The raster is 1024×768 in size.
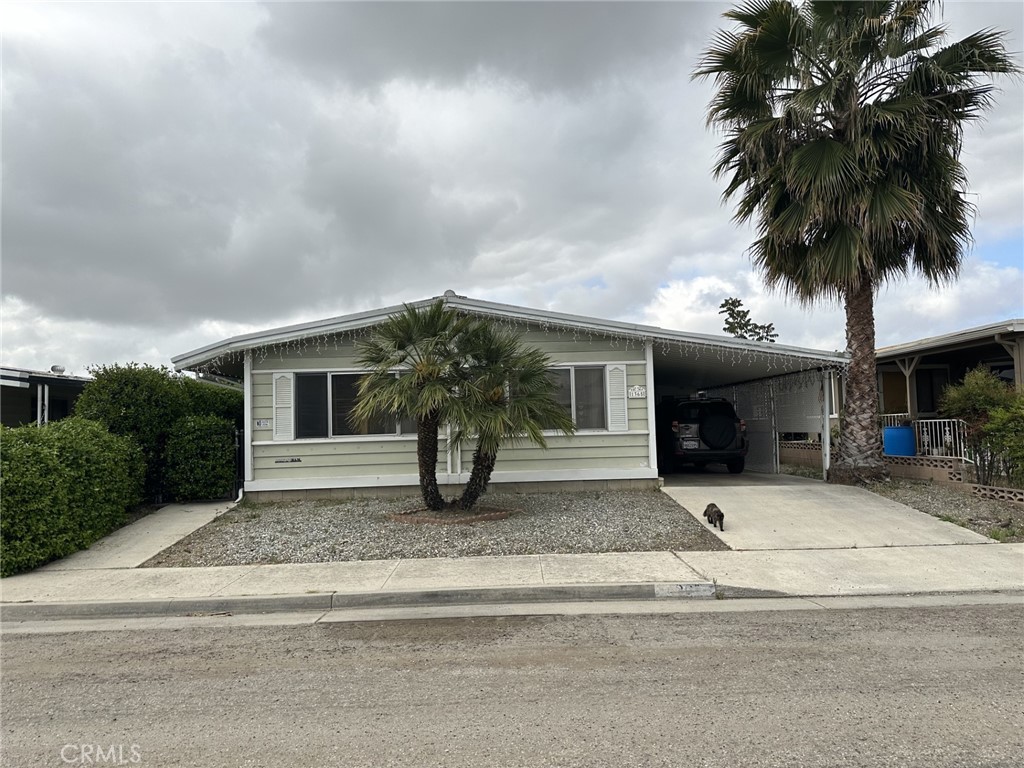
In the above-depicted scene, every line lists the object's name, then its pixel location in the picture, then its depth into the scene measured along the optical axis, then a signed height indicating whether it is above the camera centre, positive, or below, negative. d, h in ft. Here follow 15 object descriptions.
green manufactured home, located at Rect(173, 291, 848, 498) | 37.63 +0.94
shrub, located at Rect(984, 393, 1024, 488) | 32.89 -1.36
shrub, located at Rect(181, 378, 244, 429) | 40.39 +1.63
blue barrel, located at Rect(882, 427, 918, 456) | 44.39 -1.95
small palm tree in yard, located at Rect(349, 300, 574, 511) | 28.96 +1.59
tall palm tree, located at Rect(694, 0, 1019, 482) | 35.50 +14.87
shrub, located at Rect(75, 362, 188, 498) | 35.01 +1.13
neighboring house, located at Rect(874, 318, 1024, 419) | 44.29 +4.09
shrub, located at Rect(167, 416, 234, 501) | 36.50 -1.80
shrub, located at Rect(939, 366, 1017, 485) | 34.88 +0.21
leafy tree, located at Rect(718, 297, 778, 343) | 124.06 +17.42
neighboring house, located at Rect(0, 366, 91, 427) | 43.24 +2.62
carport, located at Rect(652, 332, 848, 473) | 38.19 +2.82
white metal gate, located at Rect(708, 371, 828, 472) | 43.34 +0.40
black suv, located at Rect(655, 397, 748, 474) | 46.50 -1.08
